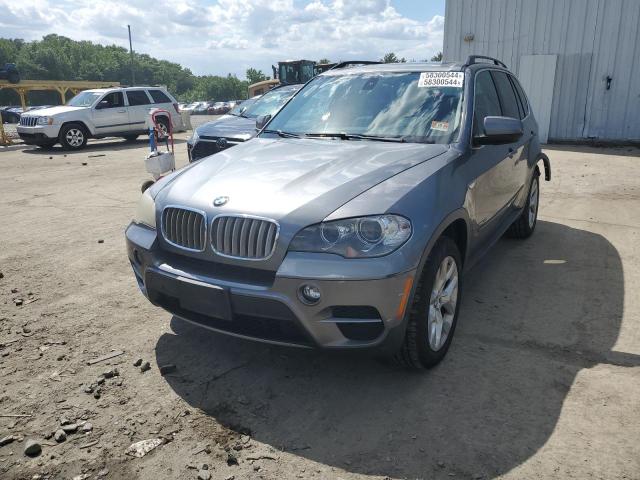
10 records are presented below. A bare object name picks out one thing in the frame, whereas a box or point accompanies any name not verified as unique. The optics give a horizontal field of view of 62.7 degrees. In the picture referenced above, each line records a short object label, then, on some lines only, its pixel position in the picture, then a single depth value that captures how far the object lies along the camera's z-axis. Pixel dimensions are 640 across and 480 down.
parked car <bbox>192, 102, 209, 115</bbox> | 54.38
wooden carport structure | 17.33
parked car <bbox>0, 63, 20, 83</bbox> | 16.25
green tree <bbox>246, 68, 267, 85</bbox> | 112.81
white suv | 14.92
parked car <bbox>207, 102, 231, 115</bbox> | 53.97
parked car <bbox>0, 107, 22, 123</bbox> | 36.03
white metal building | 14.34
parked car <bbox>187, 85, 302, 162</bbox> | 7.89
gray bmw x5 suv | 2.53
